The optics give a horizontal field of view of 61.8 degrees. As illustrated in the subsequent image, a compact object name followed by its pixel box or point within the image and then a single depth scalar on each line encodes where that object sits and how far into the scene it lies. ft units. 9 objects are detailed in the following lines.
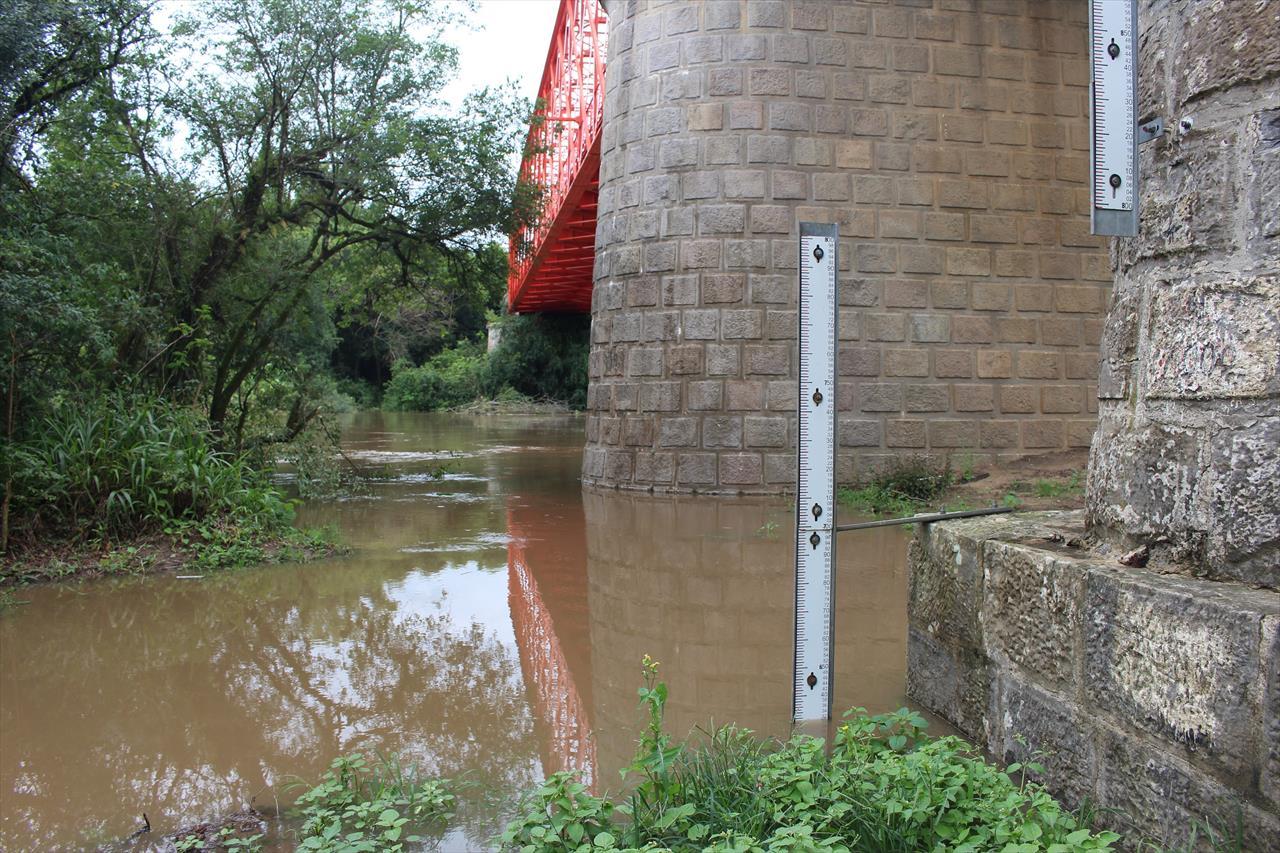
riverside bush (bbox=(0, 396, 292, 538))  20.13
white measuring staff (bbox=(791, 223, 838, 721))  10.32
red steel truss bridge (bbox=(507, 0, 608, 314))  42.37
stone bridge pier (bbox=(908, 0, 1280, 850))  6.86
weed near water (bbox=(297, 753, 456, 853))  8.01
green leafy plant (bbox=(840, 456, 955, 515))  27.40
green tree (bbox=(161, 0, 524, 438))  30.07
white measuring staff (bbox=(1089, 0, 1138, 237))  8.67
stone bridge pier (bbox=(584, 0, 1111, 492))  31.27
